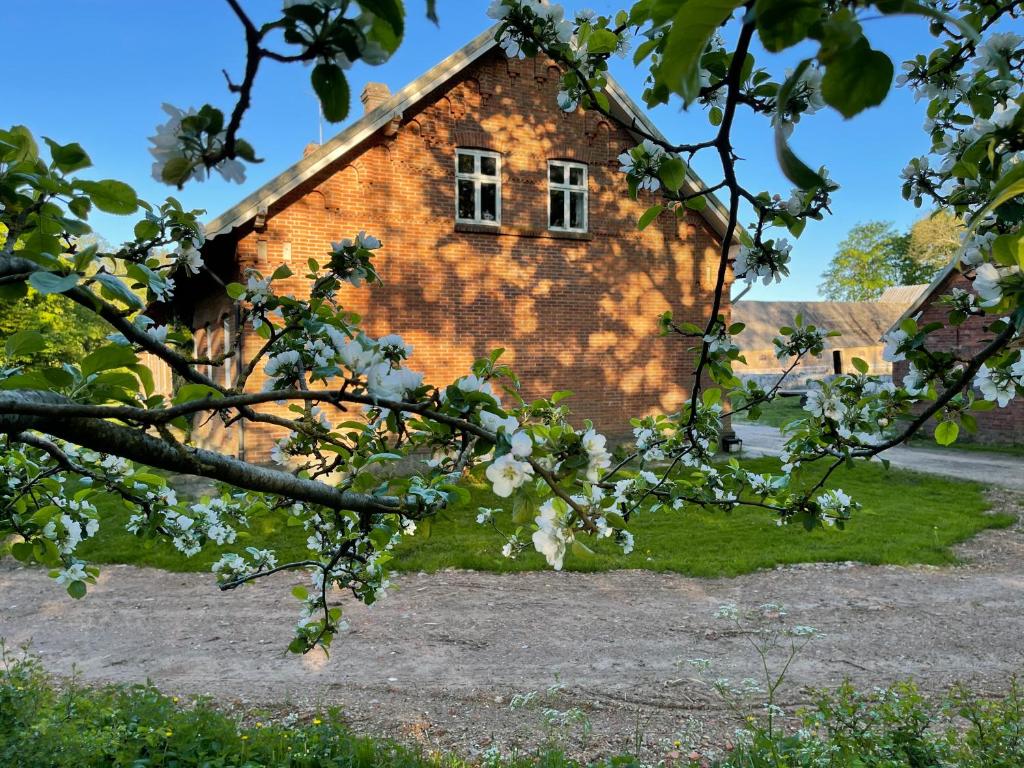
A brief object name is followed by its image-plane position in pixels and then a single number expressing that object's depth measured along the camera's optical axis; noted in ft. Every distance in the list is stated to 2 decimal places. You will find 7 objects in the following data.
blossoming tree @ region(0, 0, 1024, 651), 2.19
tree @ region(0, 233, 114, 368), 65.36
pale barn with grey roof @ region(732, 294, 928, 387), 128.57
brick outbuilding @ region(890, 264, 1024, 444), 49.62
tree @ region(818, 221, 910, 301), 160.35
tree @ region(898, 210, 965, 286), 141.59
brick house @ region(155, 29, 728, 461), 35.94
